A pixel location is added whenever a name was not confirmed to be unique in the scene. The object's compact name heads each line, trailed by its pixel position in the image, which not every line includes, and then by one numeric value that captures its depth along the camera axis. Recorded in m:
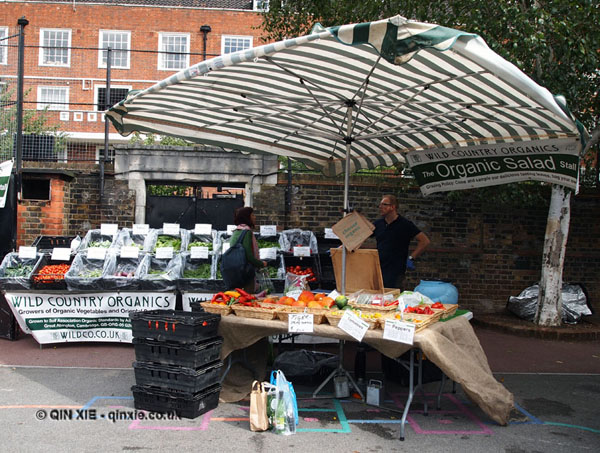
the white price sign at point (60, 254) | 8.20
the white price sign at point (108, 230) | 8.69
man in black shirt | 6.62
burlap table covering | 4.75
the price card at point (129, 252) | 8.22
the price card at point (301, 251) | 8.48
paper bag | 4.81
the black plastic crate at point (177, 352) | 5.05
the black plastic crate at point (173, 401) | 5.08
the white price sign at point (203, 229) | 8.88
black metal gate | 10.80
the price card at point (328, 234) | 9.17
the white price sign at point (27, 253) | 8.20
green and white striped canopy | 4.30
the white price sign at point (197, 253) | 8.27
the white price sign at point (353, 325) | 4.82
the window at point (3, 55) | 11.91
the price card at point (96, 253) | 8.13
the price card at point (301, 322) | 5.05
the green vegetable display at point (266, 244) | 8.92
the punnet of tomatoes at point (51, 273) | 7.72
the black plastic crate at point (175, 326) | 5.05
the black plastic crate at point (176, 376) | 5.06
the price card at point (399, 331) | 4.66
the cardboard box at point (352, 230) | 5.78
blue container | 7.72
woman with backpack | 6.43
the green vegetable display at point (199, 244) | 8.63
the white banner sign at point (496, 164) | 5.76
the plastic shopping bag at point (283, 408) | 4.76
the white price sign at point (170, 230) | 8.88
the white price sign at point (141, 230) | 8.80
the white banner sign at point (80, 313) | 7.81
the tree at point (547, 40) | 7.84
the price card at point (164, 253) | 8.24
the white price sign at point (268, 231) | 9.06
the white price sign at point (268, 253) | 8.45
